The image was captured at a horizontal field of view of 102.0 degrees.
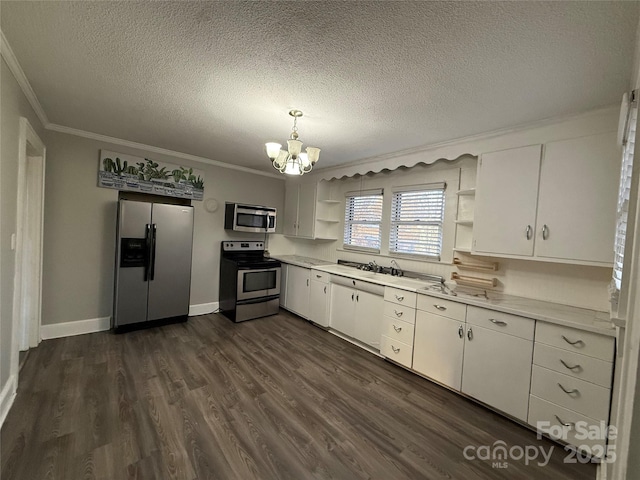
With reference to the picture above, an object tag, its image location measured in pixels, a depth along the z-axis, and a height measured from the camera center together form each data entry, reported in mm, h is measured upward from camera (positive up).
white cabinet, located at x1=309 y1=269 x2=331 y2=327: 3742 -966
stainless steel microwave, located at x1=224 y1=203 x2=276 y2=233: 4219 +178
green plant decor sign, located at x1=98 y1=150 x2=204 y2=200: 3328 +647
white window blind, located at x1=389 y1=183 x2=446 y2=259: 3207 +249
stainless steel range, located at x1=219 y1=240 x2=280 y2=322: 3934 -868
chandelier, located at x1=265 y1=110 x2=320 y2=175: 2166 +663
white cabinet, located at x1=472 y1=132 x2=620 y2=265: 1924 +383
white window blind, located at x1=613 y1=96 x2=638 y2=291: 1167 +318
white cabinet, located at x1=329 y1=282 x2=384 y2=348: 3120 -1004
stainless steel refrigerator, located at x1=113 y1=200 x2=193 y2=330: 3232 -528
